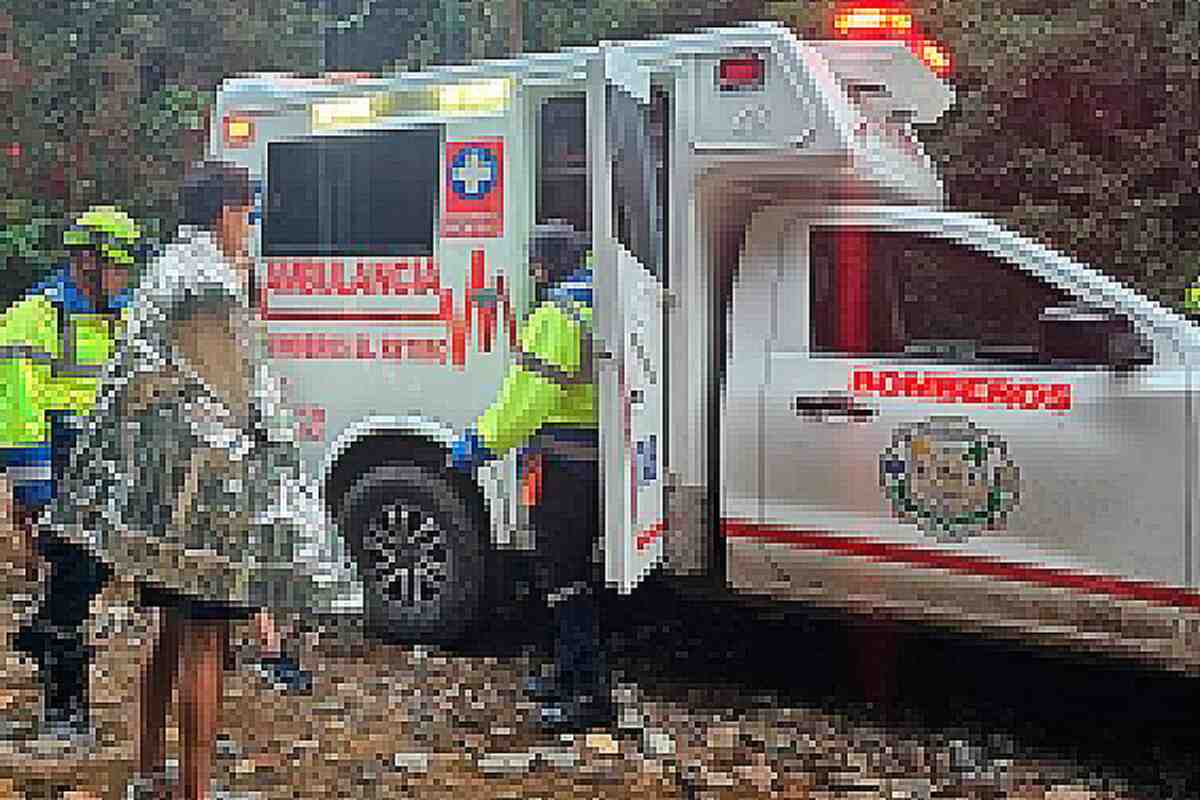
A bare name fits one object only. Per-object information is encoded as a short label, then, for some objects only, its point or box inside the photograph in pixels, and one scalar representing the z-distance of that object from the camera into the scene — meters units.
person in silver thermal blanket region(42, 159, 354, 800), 3.41
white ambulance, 4.39
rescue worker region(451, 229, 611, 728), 4.47
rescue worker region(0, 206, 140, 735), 4.09
